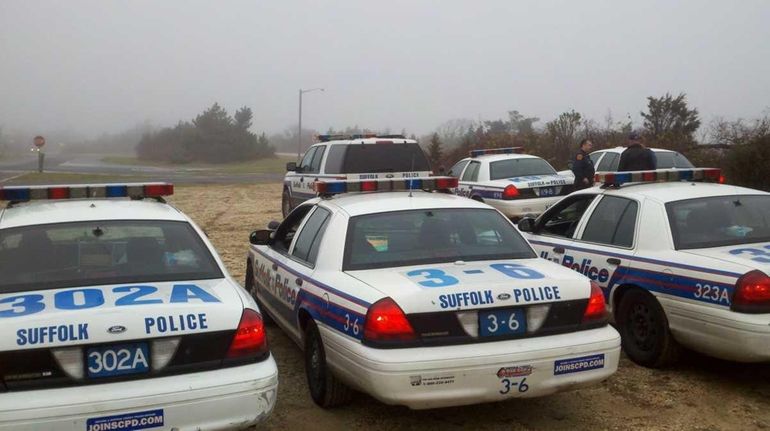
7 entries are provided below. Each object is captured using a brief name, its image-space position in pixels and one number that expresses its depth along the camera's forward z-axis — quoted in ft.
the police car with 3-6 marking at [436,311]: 13.75
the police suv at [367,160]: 43.19
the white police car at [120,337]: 11.55
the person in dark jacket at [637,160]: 36.40
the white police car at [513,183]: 42.63
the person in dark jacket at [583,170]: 41.55
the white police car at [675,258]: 16.21
